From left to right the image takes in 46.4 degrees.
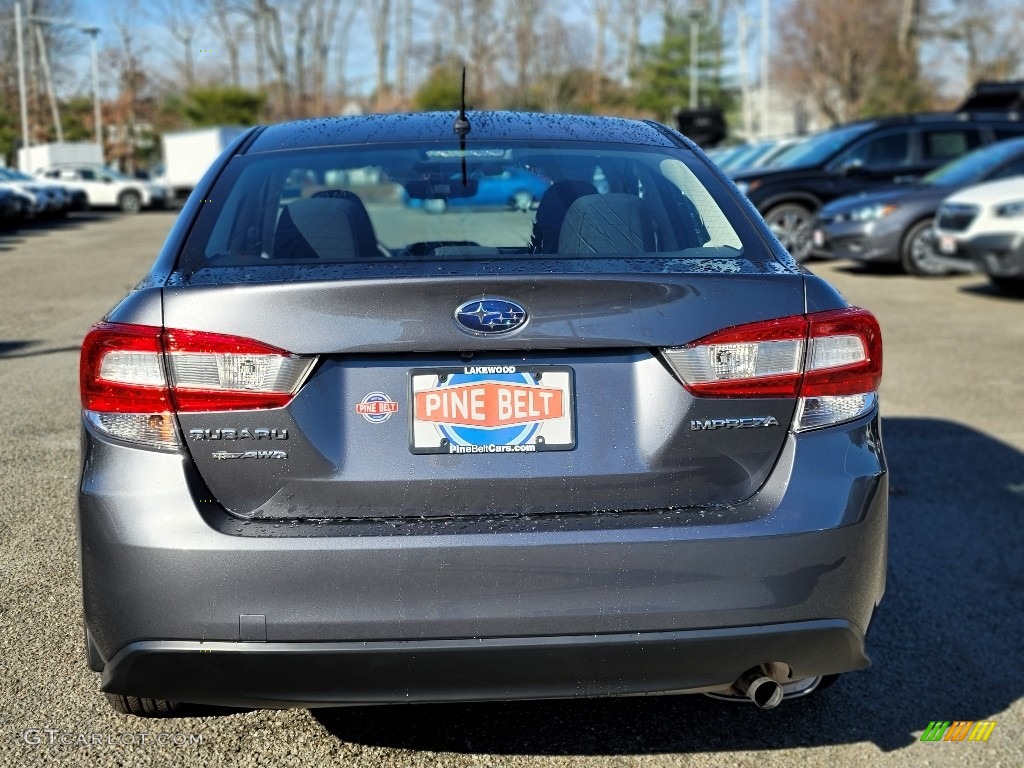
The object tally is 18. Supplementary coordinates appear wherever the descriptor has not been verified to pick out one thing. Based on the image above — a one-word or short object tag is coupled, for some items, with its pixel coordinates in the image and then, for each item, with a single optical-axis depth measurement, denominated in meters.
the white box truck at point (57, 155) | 47.94
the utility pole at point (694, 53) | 51.69
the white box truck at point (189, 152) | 44.88
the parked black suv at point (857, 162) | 15.78
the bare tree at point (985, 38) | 48.19
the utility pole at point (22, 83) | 47.25
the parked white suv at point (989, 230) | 11.31
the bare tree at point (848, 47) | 48.66
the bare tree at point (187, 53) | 67.06
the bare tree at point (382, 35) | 62.31
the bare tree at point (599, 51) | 57.09
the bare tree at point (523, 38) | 56.81
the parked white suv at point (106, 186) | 39.16
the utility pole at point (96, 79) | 55.39
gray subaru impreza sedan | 2.36
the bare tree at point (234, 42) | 64.06
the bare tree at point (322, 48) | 64.56
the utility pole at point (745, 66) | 54.72
